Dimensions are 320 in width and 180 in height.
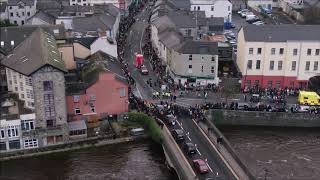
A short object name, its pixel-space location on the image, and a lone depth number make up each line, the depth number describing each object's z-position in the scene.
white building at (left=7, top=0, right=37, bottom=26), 103.69
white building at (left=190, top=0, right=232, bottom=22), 103.88
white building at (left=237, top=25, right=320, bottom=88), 69.94
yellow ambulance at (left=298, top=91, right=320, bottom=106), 65.62
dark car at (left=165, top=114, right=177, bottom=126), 58.82
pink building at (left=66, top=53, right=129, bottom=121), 60.75
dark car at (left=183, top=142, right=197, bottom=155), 51.69
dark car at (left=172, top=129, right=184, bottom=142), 54.94
